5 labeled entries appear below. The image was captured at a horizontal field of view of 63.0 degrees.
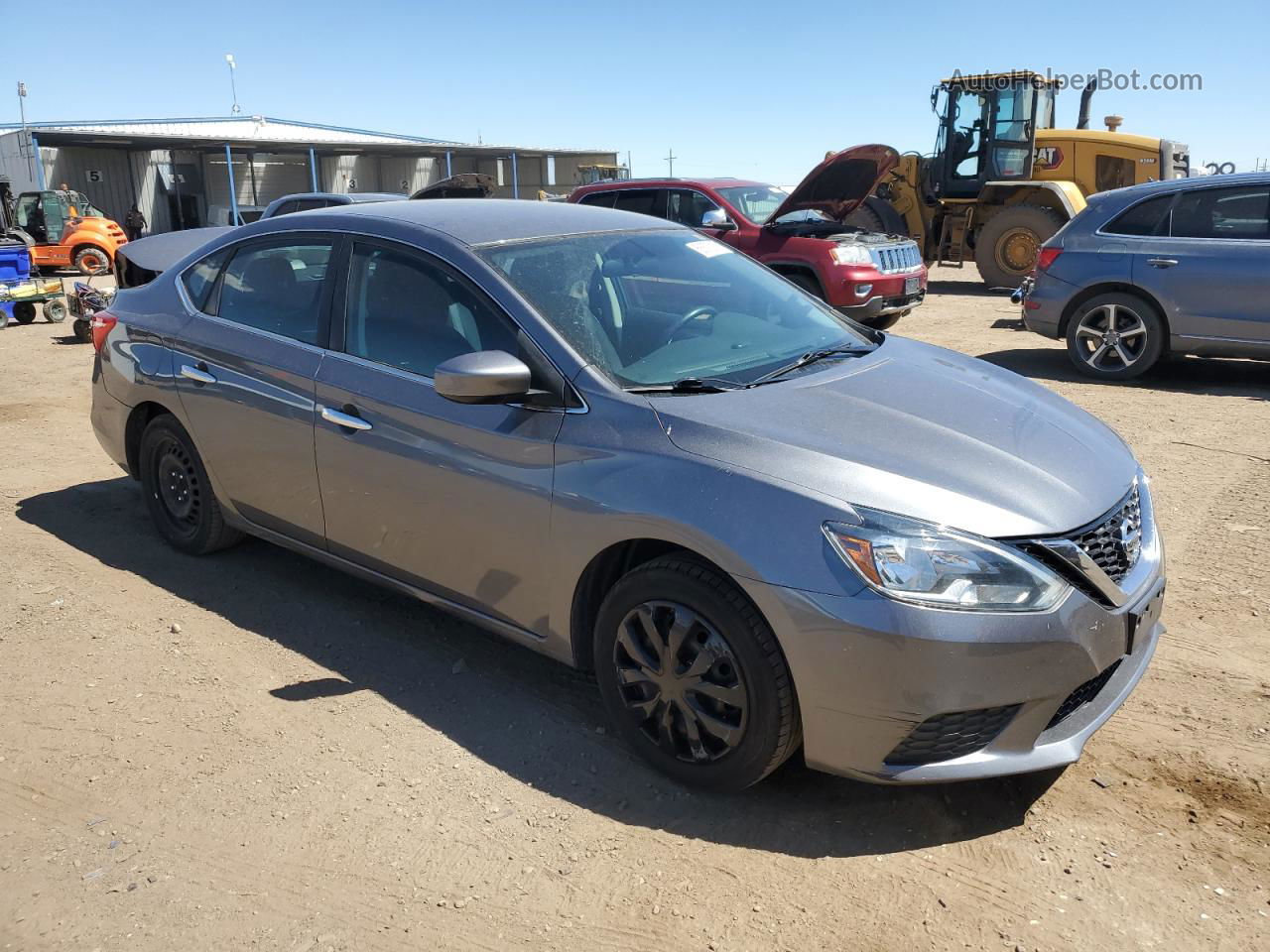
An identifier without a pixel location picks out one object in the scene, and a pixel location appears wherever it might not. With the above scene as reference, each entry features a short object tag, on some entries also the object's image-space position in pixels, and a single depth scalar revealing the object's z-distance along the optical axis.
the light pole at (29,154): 31.78
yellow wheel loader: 16.45
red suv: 11.47
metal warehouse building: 33.56
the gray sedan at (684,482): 2.72
